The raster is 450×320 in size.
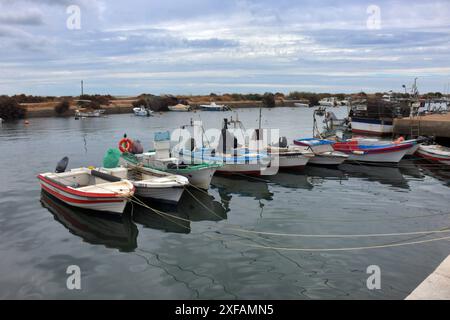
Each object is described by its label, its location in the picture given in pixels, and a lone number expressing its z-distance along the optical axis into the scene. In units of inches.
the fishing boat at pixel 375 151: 1164.5
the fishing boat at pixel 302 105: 5484.3
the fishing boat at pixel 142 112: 3567.9
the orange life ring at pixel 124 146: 971.2
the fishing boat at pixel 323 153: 1126.4
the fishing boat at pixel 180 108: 4414.4
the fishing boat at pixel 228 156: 983.6
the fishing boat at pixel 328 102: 5325.8
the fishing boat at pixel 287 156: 1035.6
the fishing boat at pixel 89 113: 3270.2
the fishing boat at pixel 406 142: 1162.6
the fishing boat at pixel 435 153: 1150.7
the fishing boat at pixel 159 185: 710.5
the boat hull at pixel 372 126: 1771.7
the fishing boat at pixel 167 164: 824.3
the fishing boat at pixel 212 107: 4446.6
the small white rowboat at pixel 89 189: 650.8
